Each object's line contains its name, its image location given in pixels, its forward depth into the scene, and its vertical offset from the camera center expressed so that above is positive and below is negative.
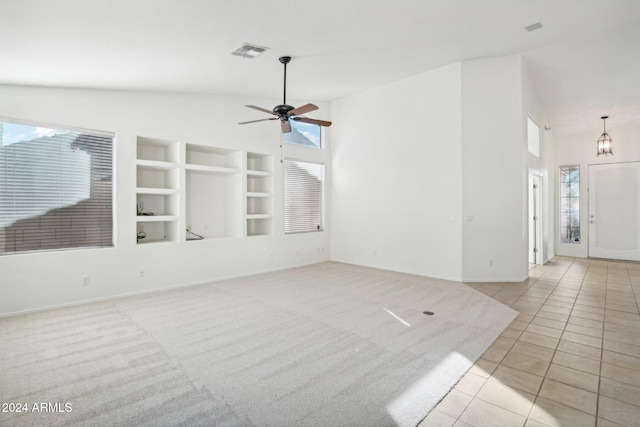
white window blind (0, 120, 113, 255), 3.94 +0.36
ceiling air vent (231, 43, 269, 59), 3.82 +2.01
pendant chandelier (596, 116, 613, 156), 7.19 +1.53
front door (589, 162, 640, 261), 7.64 +0.03
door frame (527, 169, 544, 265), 7.01 -0.22
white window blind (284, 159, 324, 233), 6.98 +0.42
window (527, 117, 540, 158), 6.73 +1.58
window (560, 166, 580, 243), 8.41 +0.23
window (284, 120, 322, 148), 7.04 +1.80
